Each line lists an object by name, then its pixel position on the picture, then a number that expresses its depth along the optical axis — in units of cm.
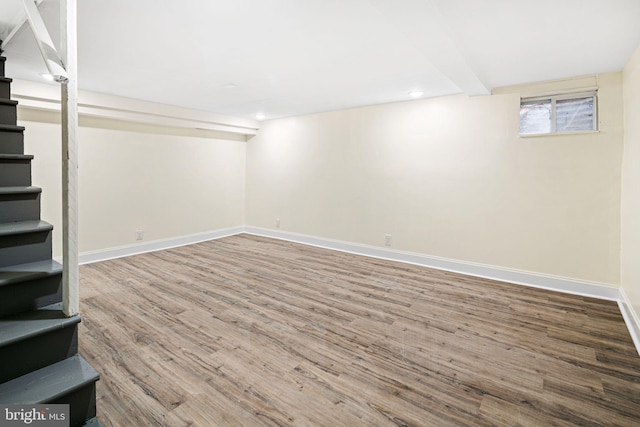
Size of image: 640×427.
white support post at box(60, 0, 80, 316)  134
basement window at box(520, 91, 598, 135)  326
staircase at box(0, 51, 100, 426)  132
